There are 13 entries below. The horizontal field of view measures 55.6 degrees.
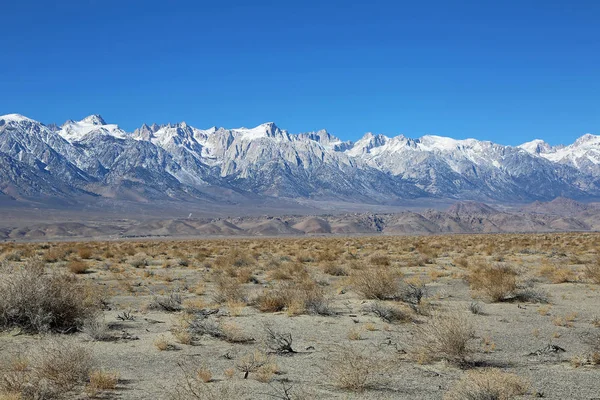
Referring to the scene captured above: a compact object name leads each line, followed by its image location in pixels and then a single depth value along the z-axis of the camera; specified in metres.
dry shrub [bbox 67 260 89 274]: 28.88
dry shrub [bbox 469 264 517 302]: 18.59
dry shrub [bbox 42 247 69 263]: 36.12
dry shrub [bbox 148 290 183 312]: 17.44
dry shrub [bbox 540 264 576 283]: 23.41
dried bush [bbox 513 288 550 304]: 18.59
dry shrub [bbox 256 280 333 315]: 16.61
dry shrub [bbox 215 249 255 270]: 31.38
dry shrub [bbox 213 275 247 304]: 18.66
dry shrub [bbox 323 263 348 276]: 28.59
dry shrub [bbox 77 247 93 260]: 38.67
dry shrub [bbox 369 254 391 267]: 32.15
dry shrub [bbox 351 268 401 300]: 19.05
